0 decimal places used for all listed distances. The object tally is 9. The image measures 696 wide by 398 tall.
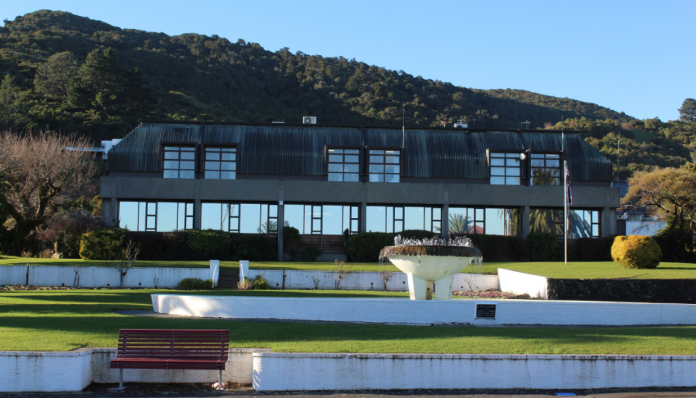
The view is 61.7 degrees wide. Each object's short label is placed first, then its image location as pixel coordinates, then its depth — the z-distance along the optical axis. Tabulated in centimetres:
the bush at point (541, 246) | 3316
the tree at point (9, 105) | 5881
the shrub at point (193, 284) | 2289
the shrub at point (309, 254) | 3241
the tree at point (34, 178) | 3216
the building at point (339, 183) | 3375
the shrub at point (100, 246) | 2833
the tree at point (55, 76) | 6812
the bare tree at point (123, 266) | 2438
